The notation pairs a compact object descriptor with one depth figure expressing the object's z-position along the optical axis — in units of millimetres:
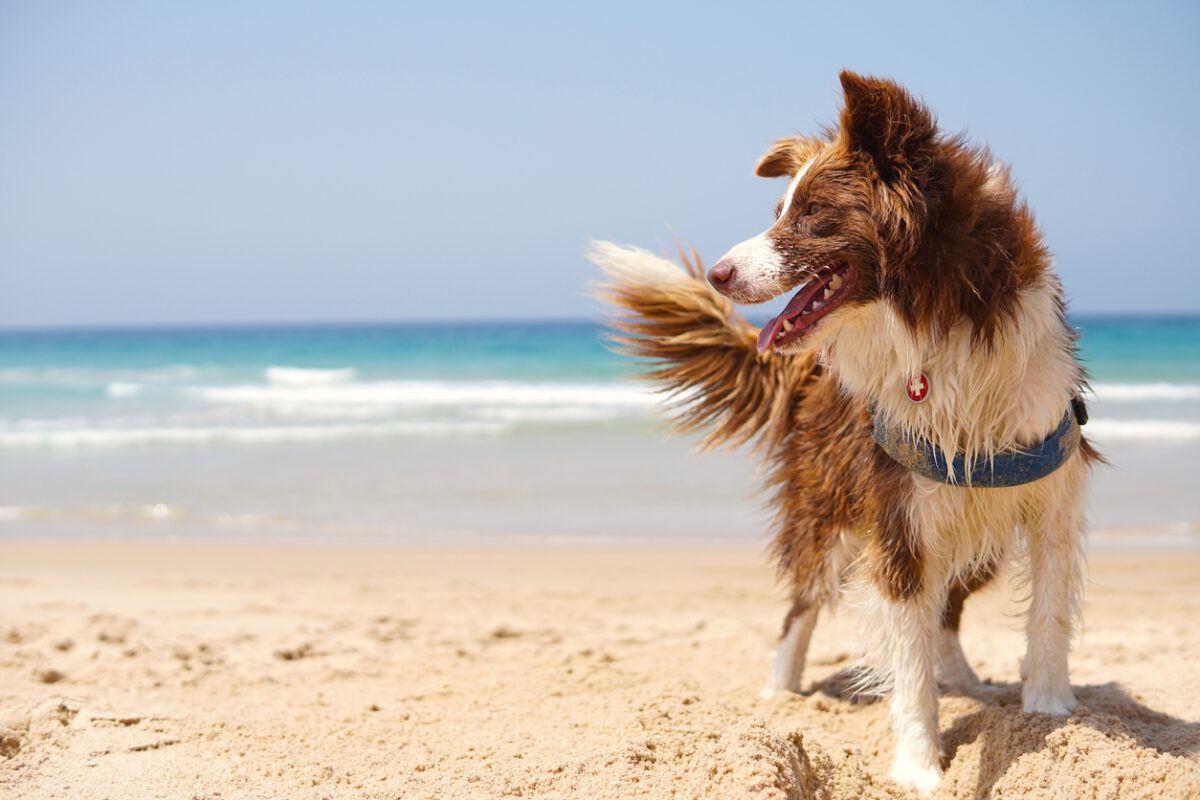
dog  2365
